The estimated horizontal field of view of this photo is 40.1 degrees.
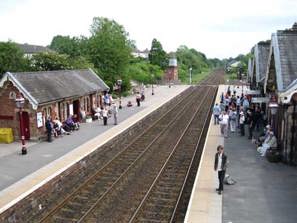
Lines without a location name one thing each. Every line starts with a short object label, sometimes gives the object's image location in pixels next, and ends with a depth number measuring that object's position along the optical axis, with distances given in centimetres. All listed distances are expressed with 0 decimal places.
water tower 9019
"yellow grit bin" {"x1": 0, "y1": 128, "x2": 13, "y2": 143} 2272
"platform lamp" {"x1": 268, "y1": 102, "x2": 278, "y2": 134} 1773
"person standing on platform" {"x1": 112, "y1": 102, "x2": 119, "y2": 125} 2836
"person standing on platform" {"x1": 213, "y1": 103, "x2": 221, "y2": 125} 2795
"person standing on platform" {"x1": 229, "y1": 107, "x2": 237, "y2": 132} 2467
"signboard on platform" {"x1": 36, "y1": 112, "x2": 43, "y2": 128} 2300
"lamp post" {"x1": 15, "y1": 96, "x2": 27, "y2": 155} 1902
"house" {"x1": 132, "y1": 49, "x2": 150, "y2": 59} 17438
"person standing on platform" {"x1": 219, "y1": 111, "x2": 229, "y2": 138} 2298
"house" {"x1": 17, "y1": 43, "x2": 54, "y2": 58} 11232
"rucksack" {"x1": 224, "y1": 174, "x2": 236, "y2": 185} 1453
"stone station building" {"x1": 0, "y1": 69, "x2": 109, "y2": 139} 2297
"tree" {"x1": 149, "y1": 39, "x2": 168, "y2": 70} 9650
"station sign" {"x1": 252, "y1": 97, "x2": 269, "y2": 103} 2226
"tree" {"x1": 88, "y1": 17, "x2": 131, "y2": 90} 5009
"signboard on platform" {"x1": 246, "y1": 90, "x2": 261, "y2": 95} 2739
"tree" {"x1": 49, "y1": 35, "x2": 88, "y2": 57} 5469
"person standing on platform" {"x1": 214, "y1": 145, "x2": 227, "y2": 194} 1341
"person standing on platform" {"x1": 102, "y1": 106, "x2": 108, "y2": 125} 2842
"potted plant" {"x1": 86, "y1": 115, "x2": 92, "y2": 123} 3009
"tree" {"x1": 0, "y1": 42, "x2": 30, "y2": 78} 4666
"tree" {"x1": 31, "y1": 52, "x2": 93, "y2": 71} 4331
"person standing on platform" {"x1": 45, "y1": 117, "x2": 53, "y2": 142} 2253
